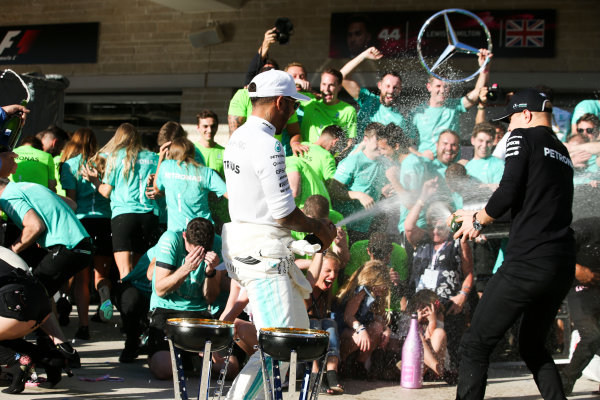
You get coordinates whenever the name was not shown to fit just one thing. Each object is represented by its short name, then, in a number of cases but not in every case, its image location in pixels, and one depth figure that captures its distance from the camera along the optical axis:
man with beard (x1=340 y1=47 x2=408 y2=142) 14.20
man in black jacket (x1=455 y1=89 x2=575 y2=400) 8.12
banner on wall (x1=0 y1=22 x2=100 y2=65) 26.02
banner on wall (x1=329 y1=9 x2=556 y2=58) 21.52
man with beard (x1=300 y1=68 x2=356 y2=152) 14.67
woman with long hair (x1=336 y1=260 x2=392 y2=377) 11.50
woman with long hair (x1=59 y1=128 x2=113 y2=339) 14.74
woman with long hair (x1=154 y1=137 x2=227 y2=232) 13.34
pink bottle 11.20
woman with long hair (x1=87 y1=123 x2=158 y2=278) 14.12
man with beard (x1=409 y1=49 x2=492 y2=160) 14.02
